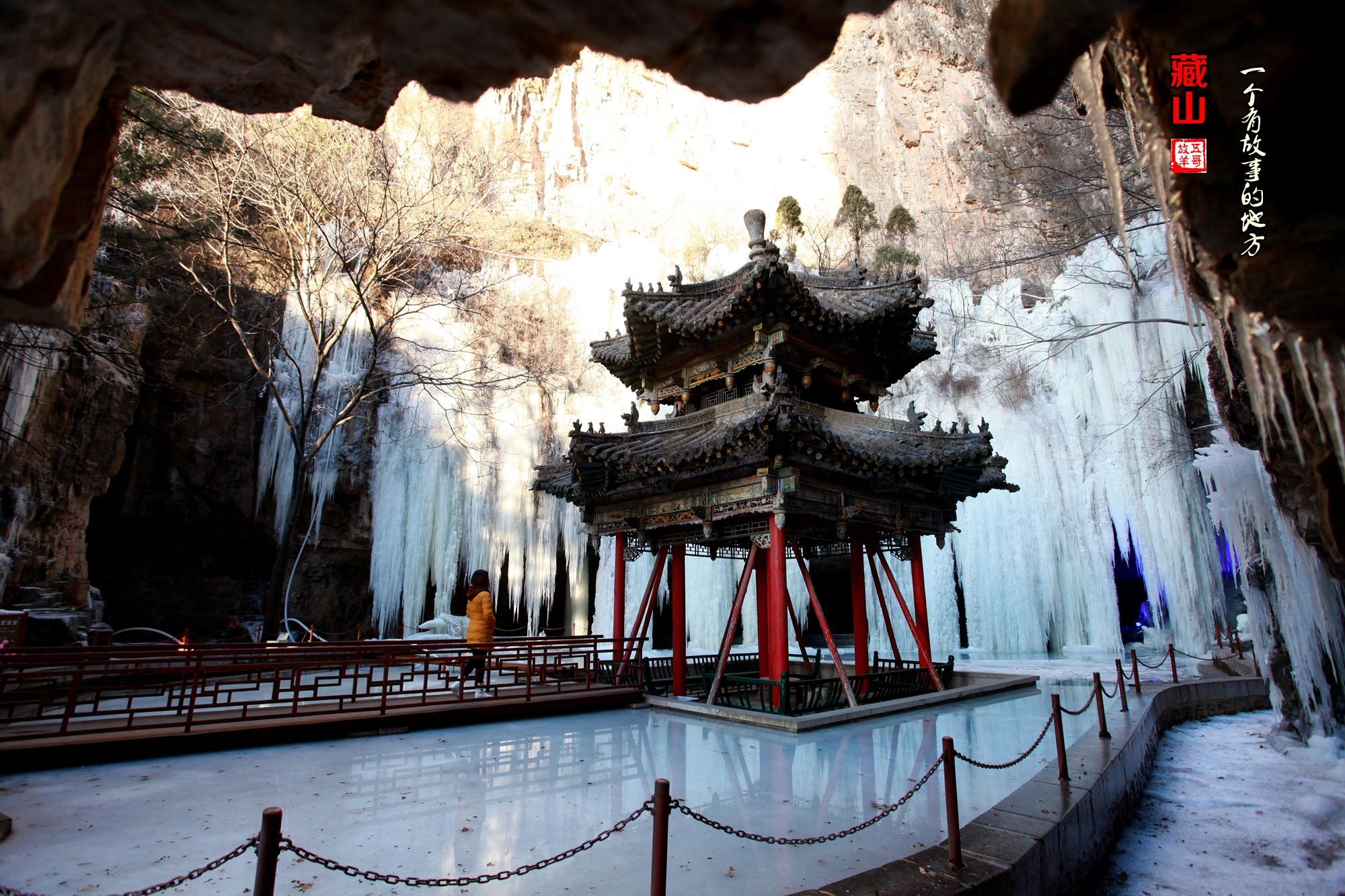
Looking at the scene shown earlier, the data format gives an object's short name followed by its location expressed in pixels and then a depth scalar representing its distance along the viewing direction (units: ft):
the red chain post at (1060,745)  15.55
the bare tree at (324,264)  41.60
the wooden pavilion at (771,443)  26.66
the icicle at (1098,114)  7.01
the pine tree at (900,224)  82.69
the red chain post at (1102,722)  19.94
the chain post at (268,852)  6.81
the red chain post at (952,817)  10.96
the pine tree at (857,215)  85.51
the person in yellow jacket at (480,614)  29.19
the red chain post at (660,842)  8.46
